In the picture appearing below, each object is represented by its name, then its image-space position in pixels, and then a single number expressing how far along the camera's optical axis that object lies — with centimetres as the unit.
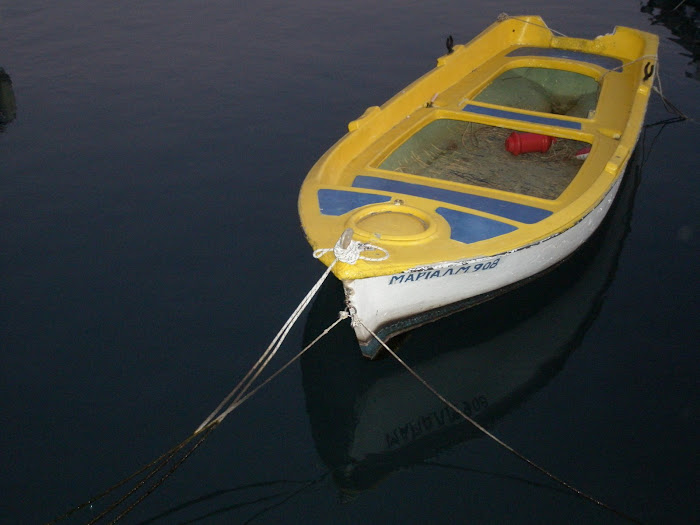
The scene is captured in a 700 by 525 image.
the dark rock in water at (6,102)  1616
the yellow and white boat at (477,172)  841
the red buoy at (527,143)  1274
